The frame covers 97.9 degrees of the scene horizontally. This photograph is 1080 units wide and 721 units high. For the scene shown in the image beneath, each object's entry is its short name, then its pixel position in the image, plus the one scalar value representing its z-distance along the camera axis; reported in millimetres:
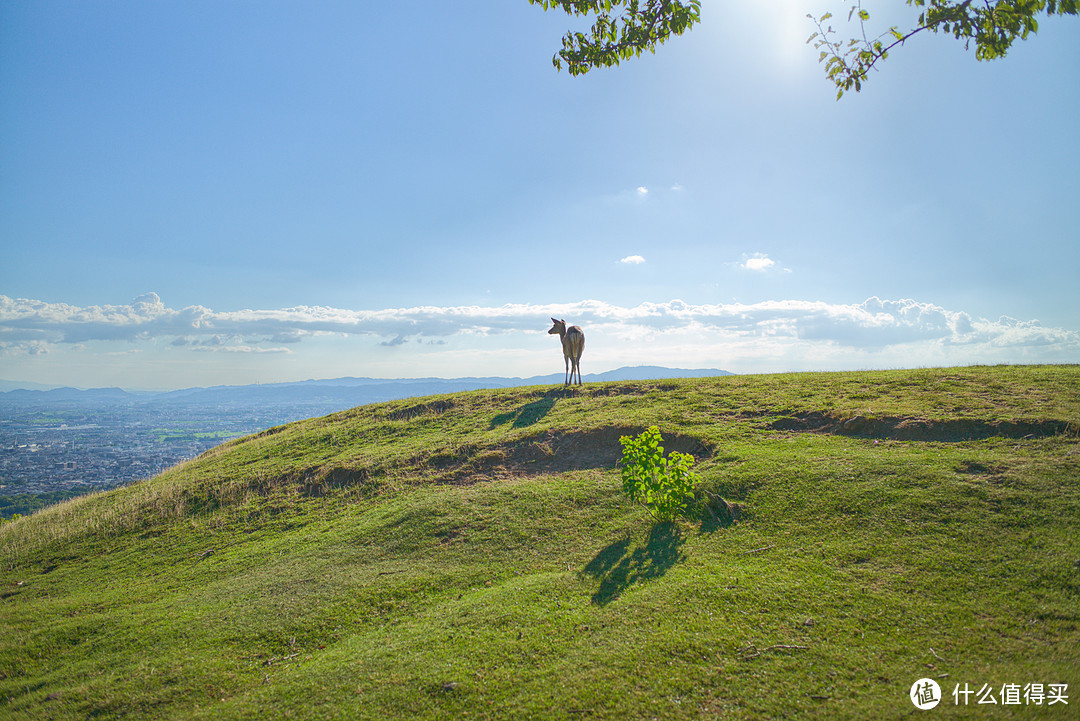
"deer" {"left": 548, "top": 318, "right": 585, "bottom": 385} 22688
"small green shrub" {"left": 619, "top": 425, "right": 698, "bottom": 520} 8789
